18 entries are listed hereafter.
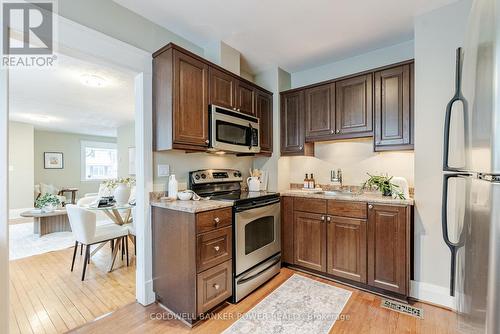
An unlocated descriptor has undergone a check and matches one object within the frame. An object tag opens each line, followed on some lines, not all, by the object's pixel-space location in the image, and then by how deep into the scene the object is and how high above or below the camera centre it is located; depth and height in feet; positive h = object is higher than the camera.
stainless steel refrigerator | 2.07 -0.19
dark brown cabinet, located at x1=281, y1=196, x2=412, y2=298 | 6.95 -2.58
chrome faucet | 9.84 -0.48
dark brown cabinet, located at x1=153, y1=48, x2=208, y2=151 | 6.59 +1.90
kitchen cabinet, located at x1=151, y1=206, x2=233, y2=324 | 5.87 -2.58
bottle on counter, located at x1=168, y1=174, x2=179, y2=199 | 7.31 -0.71
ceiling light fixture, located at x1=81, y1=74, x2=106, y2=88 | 10.36 +3.92
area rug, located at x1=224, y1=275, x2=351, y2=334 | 5.83 -4.13
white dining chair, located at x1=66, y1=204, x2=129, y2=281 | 8.54 -2.54
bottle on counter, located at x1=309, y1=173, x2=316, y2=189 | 10.31 -0.86
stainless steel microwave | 7.55 +1.22
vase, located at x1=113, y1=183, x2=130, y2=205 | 10.69 -1.35
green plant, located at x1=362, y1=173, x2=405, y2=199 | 7.58 -0.71
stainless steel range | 7.03 -2.11
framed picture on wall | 24.16 +0.55
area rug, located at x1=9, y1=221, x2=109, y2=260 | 11.59 -4.34
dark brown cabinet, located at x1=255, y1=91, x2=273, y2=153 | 9.84 +2.06
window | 26.96 +0.60
